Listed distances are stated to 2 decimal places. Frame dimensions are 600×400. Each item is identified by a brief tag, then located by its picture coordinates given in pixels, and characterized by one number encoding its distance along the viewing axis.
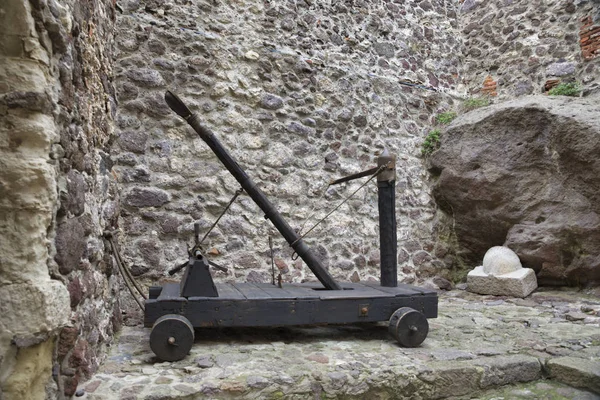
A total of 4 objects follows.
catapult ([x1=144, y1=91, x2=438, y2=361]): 2.46
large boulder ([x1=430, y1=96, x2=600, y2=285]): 4.34
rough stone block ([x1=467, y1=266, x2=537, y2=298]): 4.40
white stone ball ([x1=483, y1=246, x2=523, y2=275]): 4.57
